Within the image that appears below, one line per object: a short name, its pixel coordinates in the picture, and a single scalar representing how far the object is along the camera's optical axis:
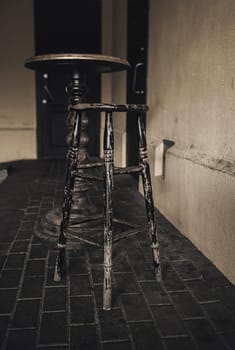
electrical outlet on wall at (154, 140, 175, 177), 3.16
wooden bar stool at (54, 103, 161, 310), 1.75
